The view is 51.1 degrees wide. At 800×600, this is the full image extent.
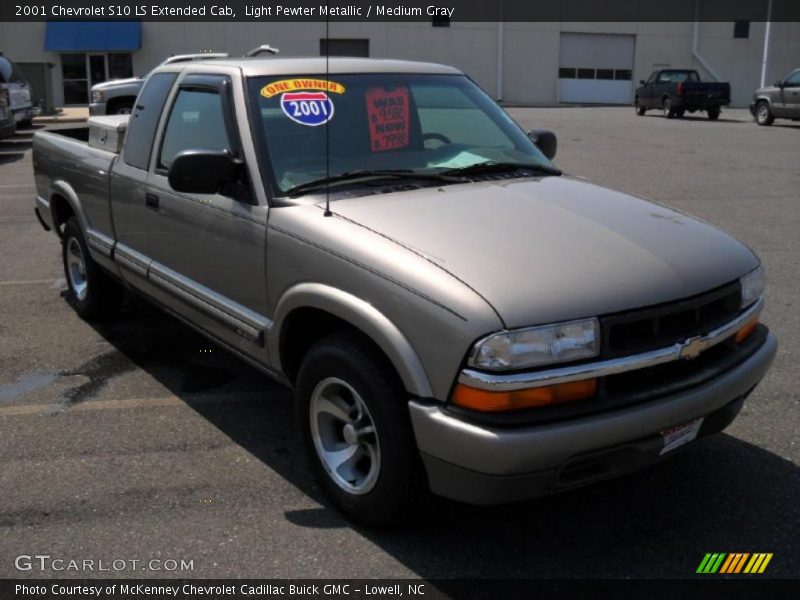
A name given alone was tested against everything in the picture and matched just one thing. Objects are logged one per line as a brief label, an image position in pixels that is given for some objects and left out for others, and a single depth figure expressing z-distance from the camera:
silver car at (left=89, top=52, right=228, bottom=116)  15.94
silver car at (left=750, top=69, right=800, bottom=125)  23.45
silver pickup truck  2.77
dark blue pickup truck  29.12
